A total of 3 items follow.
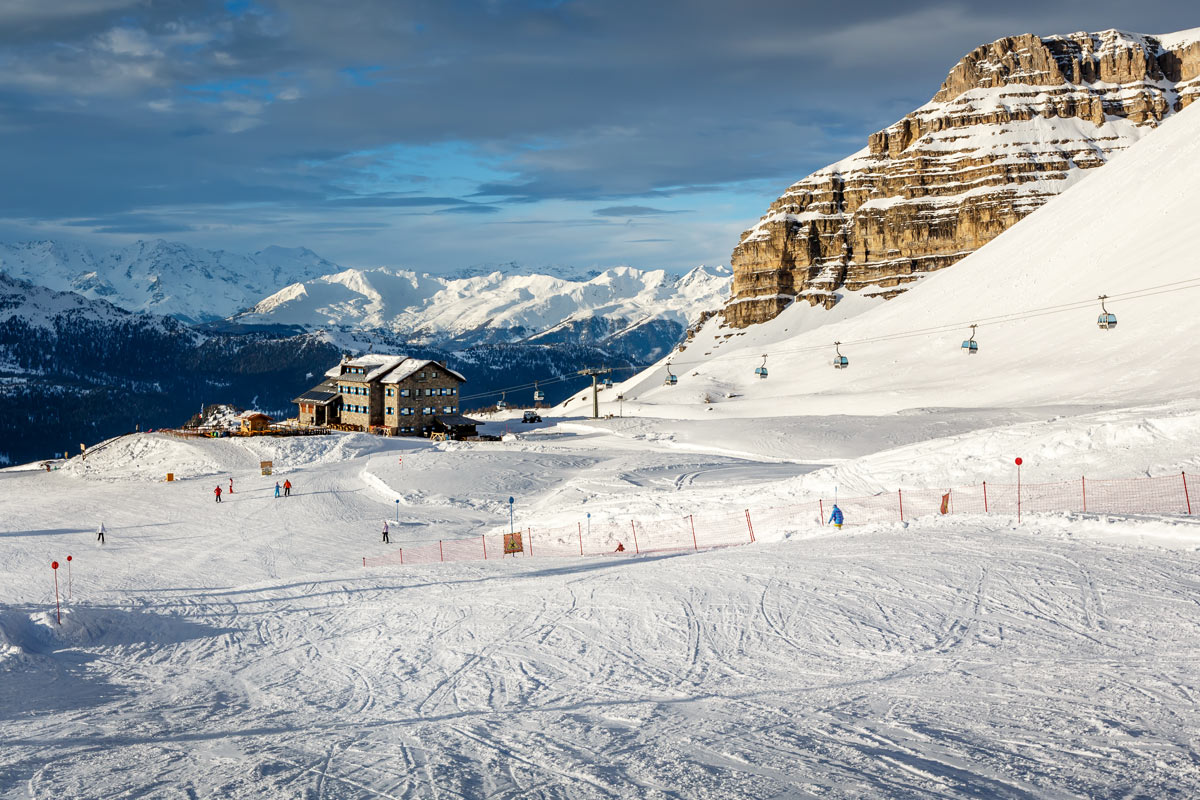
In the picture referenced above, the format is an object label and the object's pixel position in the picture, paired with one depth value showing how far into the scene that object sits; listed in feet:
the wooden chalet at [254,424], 268.97
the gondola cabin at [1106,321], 224.53
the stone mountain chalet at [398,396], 294.25
